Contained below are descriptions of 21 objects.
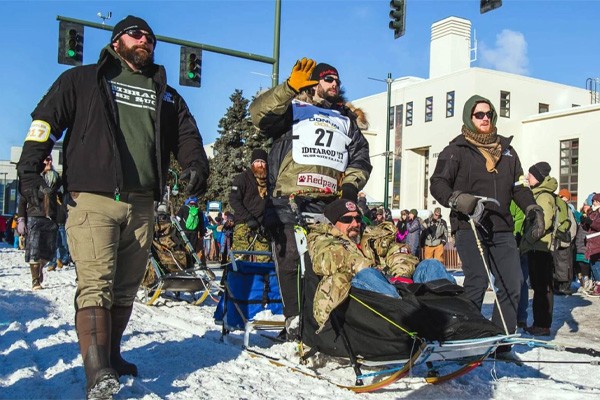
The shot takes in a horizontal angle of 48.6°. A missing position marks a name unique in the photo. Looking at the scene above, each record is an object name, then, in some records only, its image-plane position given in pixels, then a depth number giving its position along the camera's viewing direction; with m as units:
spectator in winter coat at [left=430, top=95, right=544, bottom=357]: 4.75
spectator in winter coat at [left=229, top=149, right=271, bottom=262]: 7.92
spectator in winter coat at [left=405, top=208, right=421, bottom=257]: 15.21
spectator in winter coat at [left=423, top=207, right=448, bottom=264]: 15.91
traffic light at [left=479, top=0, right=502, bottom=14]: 11.90
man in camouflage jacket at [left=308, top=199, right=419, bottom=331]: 3.70
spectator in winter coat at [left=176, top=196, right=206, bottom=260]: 13.00
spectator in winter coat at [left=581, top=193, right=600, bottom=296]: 9.86
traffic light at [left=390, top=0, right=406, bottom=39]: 14.45
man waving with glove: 4.60
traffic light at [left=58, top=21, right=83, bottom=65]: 13.35
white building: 33.69
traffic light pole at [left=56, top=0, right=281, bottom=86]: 13.24
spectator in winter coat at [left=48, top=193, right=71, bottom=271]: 12.51
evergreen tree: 31.91
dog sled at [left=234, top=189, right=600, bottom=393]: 3.44
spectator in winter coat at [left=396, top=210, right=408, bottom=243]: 15.91
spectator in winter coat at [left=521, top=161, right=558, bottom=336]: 6.65
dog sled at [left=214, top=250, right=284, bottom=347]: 5.05
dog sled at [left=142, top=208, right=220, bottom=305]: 7.61
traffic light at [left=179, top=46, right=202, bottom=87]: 14.02
